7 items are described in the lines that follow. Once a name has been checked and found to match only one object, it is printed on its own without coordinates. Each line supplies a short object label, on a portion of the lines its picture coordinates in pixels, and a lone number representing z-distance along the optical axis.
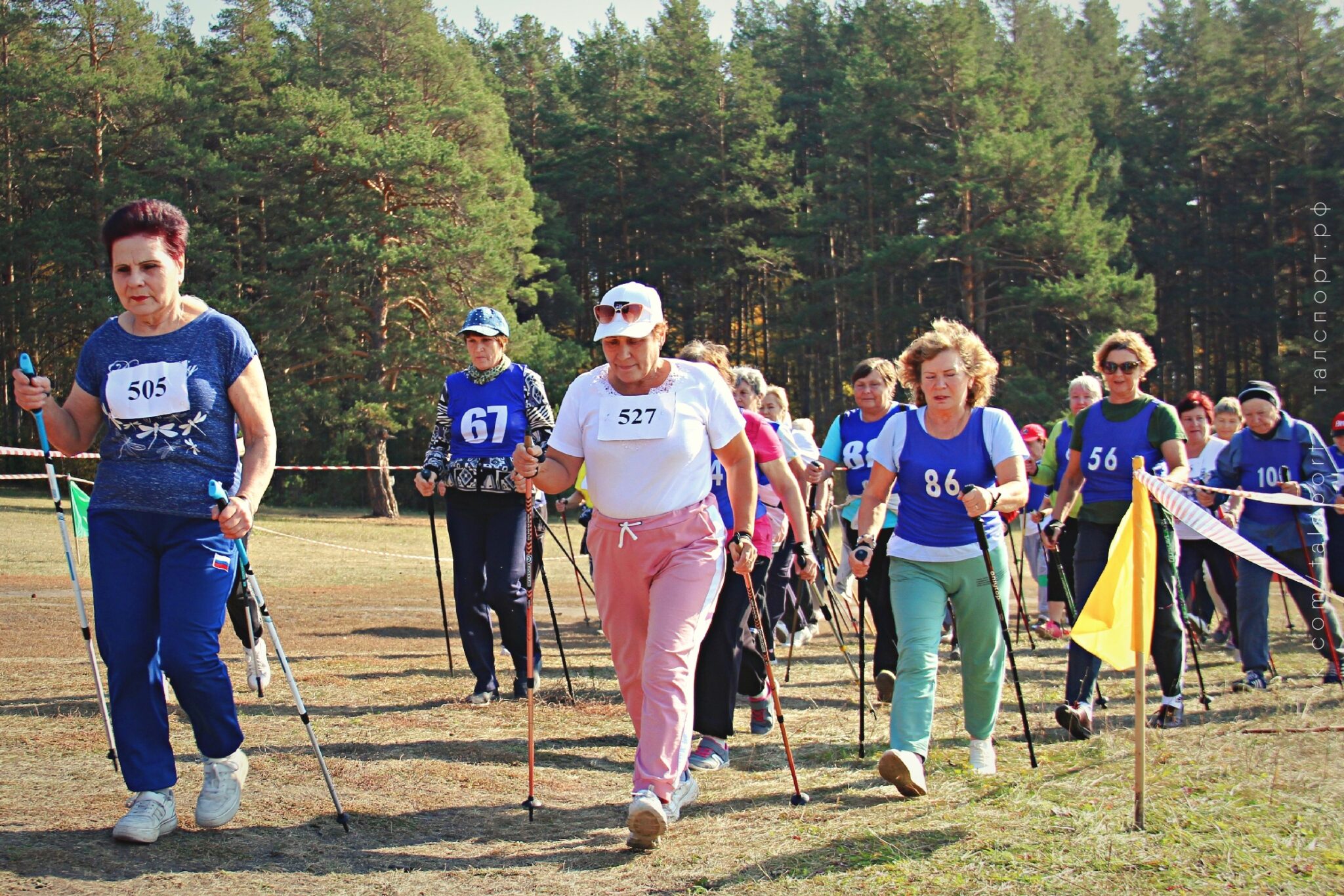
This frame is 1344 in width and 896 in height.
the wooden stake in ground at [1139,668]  4.80
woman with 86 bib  5.76
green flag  8.90
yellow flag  5.18
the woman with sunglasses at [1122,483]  6.94
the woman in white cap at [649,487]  5.07
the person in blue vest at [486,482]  7.72
